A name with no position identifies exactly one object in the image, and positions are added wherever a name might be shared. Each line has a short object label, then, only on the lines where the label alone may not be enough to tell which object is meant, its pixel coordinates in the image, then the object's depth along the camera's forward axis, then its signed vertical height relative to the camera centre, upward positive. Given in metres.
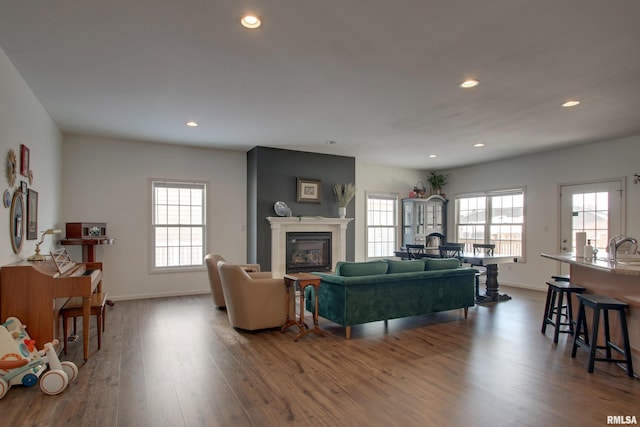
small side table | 4.18 -0.89
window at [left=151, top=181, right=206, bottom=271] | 6.63 -0.17
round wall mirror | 3.49 -0.08
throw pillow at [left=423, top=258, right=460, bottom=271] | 4.81 -0.62
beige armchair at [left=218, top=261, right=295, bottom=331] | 4.33 -0.99
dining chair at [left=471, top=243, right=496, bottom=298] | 6.81 -0.62
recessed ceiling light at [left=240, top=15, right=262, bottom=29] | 2.62 +1.39
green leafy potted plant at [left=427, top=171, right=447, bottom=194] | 9.29 +0.87
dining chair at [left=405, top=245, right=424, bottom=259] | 7.20 -0.70
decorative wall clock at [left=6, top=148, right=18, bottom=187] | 3.33 +0.42
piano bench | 3.52 -0.91
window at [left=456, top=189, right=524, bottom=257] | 7.81 -0.05
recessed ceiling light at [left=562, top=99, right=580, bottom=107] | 4.29 +1.34
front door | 6.20 +0.11
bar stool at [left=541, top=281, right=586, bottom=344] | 4.02 -1.01
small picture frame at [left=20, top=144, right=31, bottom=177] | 3.71 +0.54
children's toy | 2.80 -1.18
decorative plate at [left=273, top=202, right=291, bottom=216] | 6.89 +0.12
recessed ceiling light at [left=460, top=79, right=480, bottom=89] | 3.74 +1.36
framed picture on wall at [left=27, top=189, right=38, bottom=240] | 4.01 -0.02
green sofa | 4.14 -0.88
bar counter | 3.17 -0.65
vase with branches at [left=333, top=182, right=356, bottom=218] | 7.59 +0.41
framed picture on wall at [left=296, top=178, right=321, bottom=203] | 7.19 +0.50
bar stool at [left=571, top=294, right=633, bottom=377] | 3.15 -0.98
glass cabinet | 8.84 -0.05
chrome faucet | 3.78 -0.27
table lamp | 3.60 -0.43
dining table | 6.04 -0.85
